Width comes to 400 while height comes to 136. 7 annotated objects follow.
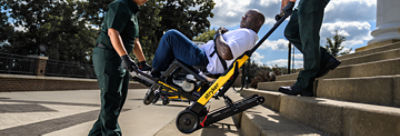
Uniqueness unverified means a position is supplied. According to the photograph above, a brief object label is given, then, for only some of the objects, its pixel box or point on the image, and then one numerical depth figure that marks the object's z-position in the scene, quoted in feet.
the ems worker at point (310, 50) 8.11
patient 6.83
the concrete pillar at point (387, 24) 15.87
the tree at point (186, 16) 79.66
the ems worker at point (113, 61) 6.35
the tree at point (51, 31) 65.00
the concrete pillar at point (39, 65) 35.50
